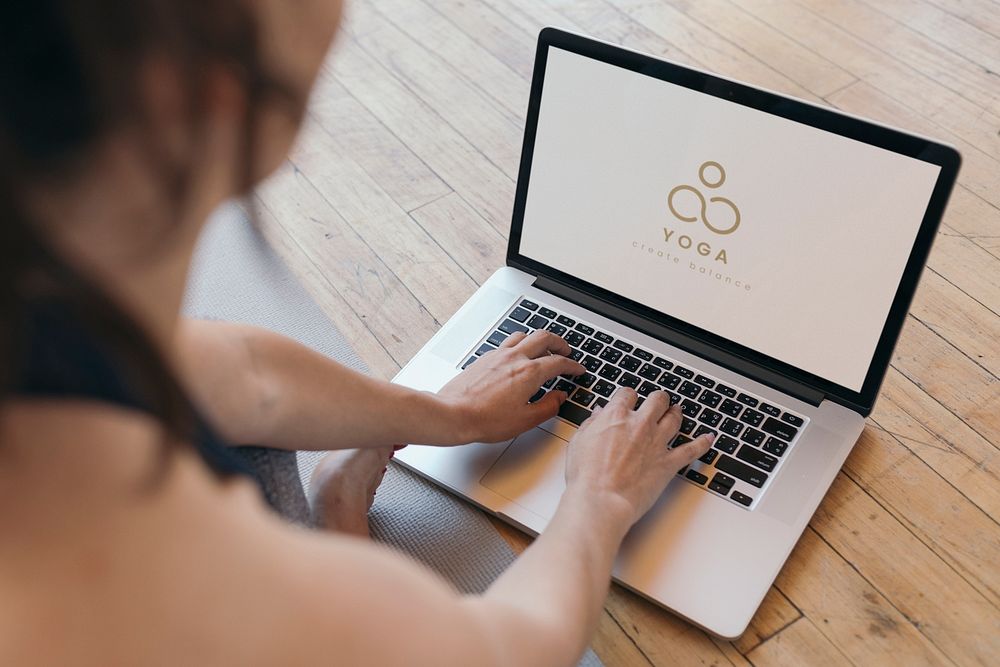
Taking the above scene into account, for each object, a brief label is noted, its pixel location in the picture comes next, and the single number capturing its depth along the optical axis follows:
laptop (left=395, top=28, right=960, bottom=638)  0.89
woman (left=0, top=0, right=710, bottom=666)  0.33
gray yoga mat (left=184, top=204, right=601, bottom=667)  0.86
